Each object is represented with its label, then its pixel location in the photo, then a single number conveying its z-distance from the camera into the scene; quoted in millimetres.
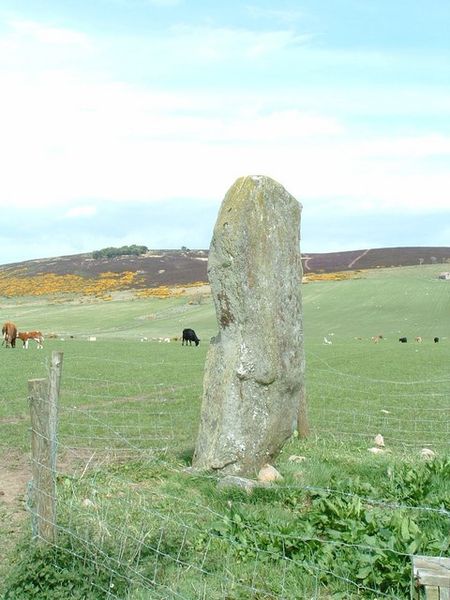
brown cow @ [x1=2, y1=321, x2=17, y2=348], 42031
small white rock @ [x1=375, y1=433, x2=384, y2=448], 12633
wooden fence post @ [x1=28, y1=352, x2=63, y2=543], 6812
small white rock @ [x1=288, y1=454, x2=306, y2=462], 10211
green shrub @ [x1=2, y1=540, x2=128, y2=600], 6227
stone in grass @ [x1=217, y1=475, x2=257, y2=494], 8469
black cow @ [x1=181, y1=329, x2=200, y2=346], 47228
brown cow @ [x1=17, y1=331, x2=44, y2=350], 42938
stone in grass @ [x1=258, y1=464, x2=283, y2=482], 9180
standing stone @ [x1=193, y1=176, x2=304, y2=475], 9961
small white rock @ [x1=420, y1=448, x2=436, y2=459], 10625
